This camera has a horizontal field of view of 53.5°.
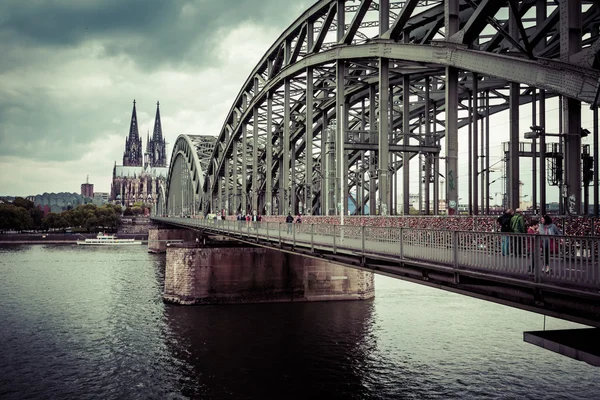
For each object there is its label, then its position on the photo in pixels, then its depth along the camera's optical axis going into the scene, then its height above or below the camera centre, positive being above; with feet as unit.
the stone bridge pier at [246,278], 133.18 -12.79
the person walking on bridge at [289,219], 112.98 +0.61
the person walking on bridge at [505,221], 51.75 +0.23
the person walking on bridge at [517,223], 50.08 +0.06
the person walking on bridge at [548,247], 36.06 -1.42
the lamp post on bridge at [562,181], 61.31 +5.64
